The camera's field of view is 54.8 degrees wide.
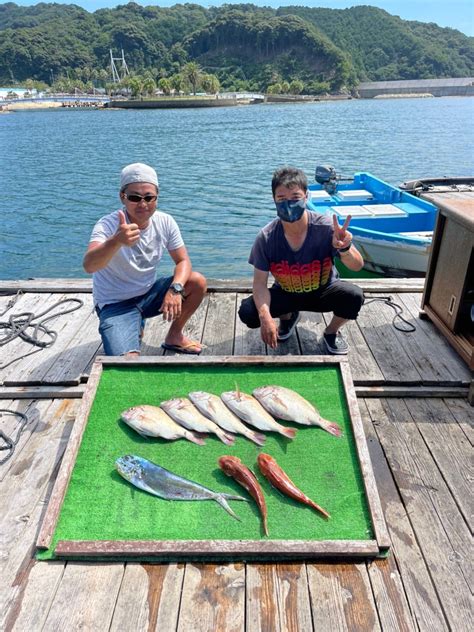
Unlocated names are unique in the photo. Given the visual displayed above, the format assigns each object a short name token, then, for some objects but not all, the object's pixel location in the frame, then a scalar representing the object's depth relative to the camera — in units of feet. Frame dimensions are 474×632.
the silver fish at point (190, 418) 8.14
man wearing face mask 10.19
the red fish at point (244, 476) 6.84
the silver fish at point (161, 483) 7.02
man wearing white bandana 9.93
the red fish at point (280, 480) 6.88
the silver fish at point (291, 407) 8.25
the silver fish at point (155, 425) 8.07
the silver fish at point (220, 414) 8.11
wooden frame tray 6.34
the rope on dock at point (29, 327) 12.55
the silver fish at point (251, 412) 8.15
